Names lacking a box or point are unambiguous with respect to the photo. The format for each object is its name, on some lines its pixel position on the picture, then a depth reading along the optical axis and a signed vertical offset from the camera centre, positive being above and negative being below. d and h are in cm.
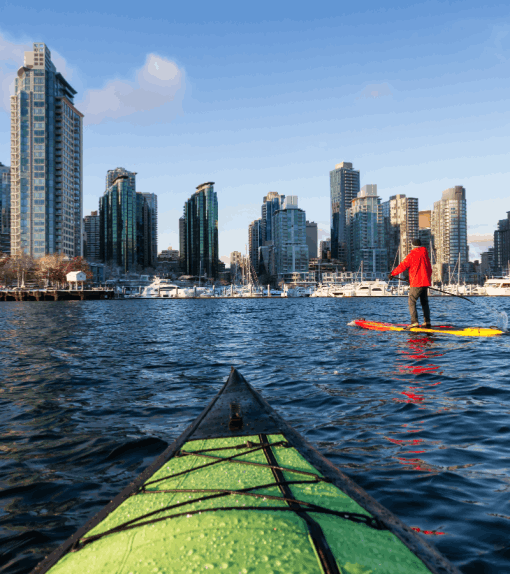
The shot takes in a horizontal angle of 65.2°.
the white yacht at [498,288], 10662 -2
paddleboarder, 1530 +67
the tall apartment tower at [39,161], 12062 +3958
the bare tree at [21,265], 10169 +636
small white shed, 9725 +307
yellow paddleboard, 1583 -171
